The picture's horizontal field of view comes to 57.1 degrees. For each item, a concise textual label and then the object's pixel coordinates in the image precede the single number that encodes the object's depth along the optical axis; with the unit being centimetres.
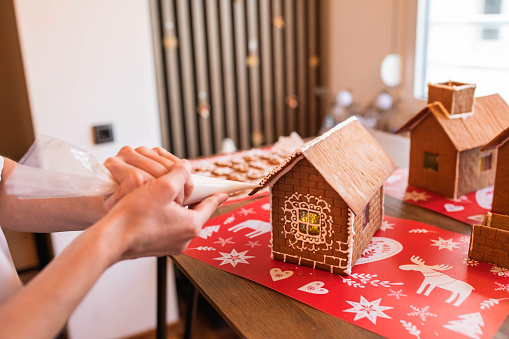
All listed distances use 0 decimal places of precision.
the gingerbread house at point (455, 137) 120
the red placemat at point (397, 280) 76
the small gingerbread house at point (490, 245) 90
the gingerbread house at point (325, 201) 87
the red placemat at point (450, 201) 114
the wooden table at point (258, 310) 74
